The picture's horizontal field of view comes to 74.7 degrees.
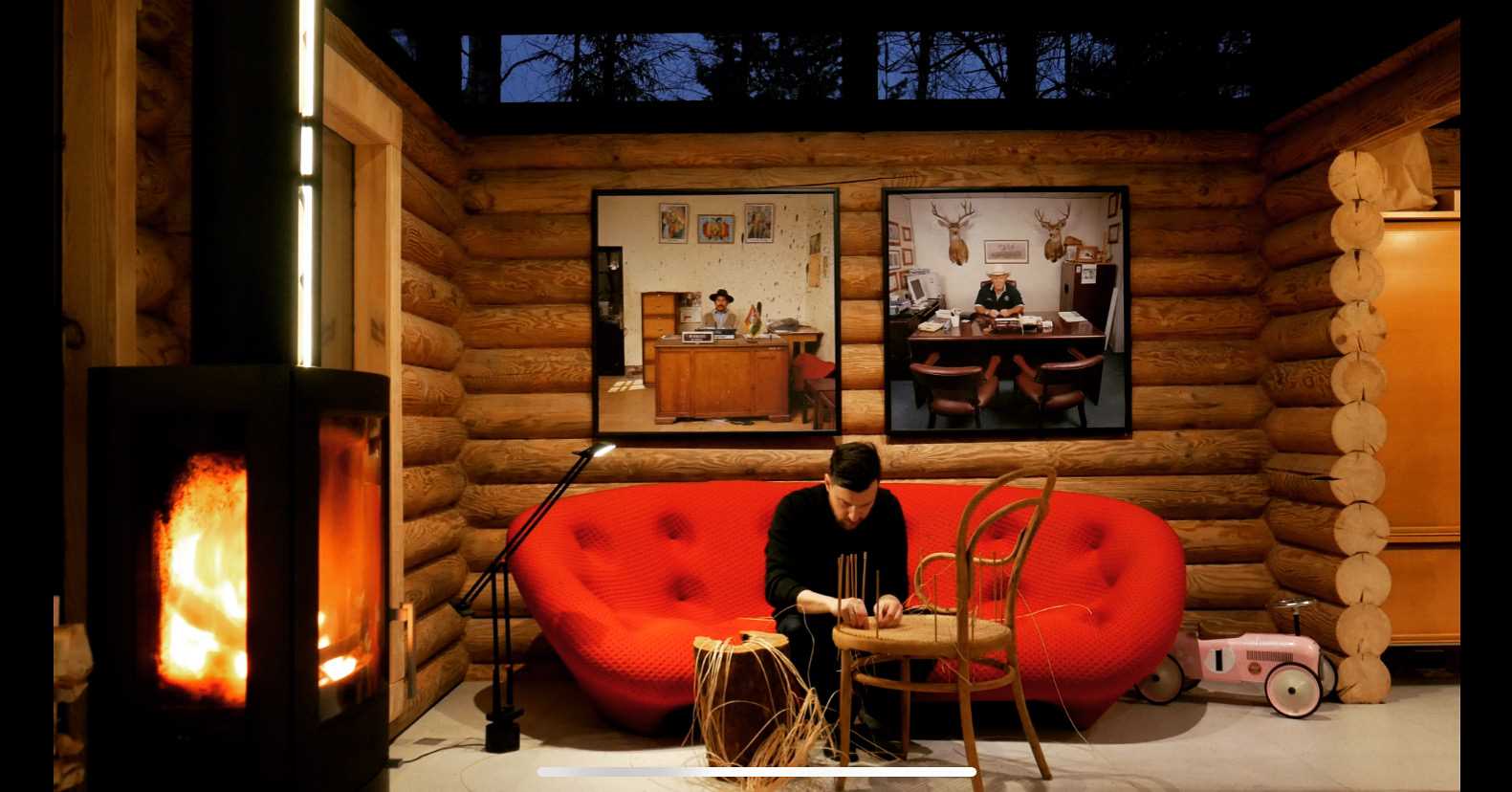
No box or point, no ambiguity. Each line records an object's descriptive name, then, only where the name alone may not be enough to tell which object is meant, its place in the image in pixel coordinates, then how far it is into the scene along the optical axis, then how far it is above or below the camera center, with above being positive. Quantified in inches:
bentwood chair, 128.3 -33.2
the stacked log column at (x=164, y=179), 110.7 +24.4
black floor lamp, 163.9 -53.4
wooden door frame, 170.6 +20.5
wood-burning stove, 95.0 -18.0
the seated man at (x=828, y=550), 153.7 -26.3
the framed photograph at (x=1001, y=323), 221.6 +19.3
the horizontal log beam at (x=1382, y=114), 167.3 +51.8
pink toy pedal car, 181.6 -52.0
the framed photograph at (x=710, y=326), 220.4 +14.6
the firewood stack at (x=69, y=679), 90.7 -26.4
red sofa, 165.8 -36.4
